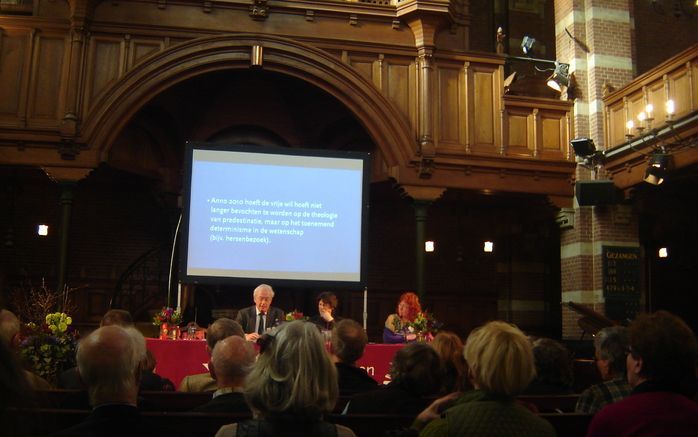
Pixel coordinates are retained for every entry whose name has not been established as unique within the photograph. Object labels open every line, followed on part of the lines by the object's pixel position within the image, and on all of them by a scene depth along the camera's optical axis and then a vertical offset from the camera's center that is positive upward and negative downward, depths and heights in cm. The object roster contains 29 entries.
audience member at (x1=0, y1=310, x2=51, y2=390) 404 -20
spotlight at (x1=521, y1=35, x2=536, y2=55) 1164 +440
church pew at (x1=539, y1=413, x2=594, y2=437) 309 -53
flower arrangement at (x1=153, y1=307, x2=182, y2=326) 805 -26
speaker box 1069 +175
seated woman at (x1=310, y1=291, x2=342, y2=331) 834 -7
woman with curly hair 845 -25
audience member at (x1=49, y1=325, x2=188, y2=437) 221 -29
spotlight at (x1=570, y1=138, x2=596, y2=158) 1045 +242
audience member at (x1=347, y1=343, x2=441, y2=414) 327 -38
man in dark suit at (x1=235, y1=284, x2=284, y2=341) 813 -20
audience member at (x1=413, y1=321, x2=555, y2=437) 243 -35
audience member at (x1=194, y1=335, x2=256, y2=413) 323 -36
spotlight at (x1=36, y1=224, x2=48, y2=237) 1188 +110
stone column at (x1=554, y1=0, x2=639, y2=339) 1114 +306
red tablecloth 744 -66
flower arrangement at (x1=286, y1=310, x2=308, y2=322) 777 -19
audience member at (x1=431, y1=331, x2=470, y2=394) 389 -29
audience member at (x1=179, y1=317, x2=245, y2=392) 429 -22
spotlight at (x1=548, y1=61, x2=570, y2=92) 1145 +378
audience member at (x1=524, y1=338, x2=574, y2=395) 410 -38
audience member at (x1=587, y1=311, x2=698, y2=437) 239 -29
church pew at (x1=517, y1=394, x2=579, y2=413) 397 -57
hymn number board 1088 +40
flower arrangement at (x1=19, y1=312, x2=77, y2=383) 532 -48
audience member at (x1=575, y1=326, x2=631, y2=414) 371 -38
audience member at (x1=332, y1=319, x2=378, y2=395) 410 -34
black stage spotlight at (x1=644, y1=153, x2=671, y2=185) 912 +186
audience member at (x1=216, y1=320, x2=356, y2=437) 226 -30
